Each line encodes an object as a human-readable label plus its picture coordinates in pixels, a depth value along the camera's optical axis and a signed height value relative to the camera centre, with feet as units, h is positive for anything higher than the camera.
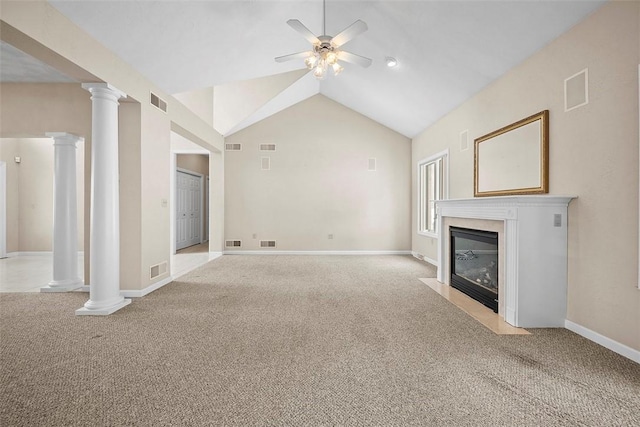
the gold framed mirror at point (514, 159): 10.88 +2.00
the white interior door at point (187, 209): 29.35 +0.14
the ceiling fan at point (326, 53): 10.92 +6.01
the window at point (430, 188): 20.93 +1.61
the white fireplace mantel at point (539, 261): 9.87 -1.51
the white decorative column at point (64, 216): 14.73 -0.26
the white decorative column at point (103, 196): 11.59 +0.50
